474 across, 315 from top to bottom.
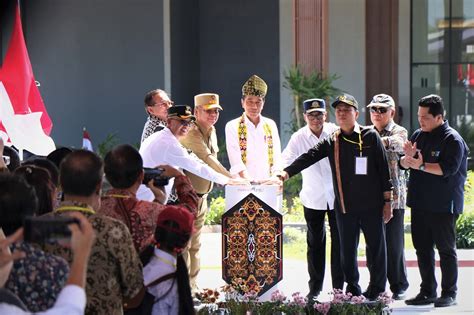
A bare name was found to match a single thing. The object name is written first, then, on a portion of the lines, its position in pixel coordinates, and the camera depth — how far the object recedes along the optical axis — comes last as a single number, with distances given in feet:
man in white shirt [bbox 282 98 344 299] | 47.68
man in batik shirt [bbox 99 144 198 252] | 28.31
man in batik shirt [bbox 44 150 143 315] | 24.80
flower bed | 41.40
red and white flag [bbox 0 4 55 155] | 53.83
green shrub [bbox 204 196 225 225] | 73.05
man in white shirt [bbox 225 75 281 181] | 48.95
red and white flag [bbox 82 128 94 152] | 47.15
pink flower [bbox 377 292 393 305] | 42.80
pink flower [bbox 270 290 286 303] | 42.76
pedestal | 45.57
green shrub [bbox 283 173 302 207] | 82.21
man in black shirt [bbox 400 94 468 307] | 45.42
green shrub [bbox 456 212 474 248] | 64.61
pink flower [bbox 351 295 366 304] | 41.75
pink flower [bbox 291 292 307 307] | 42.05
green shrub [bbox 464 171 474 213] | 68.82
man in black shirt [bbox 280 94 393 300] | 45.24
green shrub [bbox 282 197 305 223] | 72.08
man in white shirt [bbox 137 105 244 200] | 43.13
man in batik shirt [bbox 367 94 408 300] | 47.79
